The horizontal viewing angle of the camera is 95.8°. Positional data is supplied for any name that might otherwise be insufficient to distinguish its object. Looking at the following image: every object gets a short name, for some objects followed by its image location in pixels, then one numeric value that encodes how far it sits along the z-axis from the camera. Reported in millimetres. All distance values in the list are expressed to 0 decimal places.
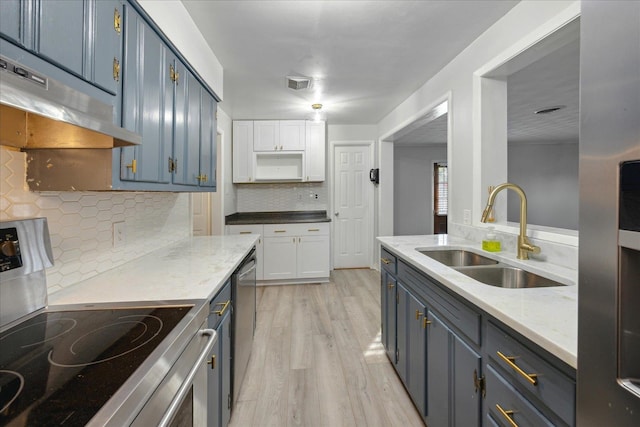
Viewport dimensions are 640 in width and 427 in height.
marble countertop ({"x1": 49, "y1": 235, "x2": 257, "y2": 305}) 1131
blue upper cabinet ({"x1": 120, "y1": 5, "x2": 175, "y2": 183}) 1247
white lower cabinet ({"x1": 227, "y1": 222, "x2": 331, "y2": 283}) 4133
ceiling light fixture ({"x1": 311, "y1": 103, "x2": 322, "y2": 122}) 3768
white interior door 4926
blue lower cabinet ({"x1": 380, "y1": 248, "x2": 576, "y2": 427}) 778
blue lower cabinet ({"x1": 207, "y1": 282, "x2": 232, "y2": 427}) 1223
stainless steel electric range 559
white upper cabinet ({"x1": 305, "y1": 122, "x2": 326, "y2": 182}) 4453
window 6465
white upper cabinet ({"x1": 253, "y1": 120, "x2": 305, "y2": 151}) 4426
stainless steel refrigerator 483
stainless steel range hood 588
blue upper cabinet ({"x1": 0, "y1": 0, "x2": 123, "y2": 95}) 751
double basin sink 1419
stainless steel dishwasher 1671
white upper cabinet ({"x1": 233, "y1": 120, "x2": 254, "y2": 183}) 4391
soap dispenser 1848
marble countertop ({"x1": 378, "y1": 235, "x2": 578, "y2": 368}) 746
